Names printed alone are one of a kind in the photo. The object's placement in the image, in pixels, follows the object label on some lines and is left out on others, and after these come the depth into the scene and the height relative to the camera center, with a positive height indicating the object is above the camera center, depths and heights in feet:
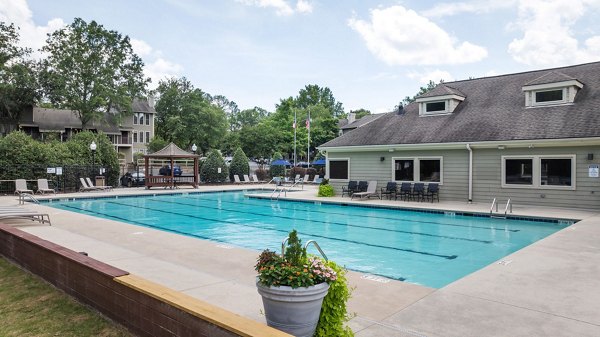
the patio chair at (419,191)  56.39 -2.88
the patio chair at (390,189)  59.06 -2.83
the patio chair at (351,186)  63.31 -2.62
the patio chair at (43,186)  64.06 -2.79
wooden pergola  80.12 +0.97
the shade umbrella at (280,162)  110.11 +1.91
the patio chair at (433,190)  55.21 -2.71
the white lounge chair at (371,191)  61.46 -3.24
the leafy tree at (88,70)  124.67 +31.77
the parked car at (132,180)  88.89 -2.45
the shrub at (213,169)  100.37 +0.04
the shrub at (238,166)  104.53 +0.86
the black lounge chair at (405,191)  57.36 -2.95
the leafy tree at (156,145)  146.72 +8.76
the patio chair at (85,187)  72.23 -3.27
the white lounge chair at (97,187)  73.10 -3.29
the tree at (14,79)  118.52 +28.23
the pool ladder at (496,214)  42.85 -4.65
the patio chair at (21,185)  57.06 -2.36
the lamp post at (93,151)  72.84 +3.33
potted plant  10.11 -3.08
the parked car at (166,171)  98.27 -0.50
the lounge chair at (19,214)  33.01 -3.79
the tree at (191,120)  160.04 +19.62
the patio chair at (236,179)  100.86 -2.40
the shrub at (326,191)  64.95 -3.41
